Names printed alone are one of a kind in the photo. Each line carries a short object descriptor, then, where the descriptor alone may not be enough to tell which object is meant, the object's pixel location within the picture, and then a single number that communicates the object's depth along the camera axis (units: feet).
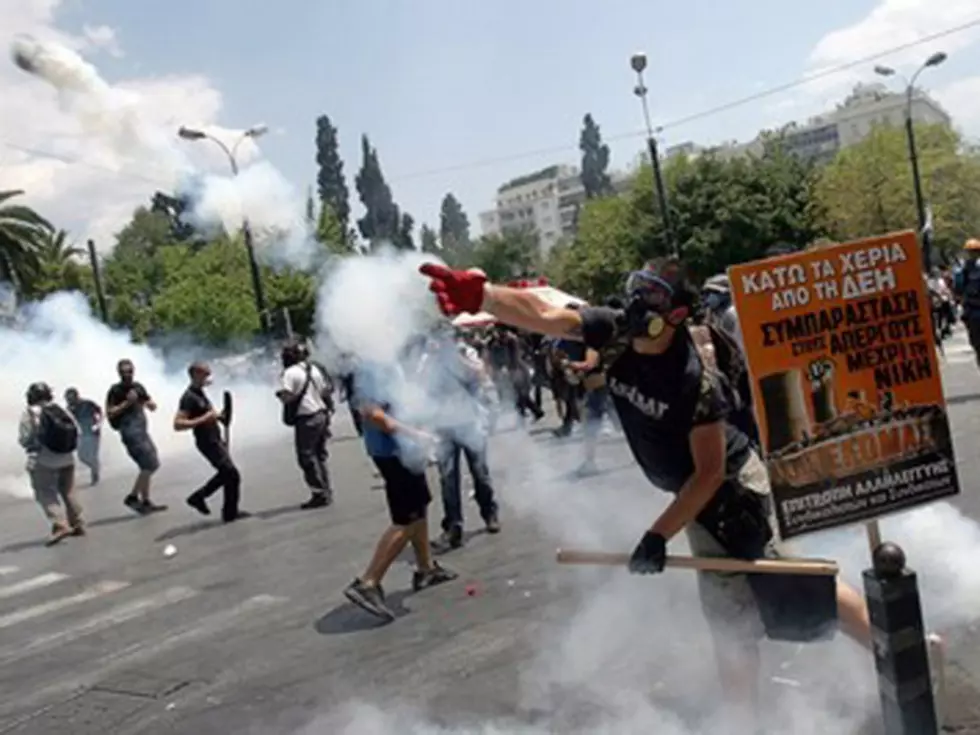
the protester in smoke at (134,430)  38.52
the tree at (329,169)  102.32
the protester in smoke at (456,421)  24.90
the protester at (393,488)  20.06
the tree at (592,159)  447.01
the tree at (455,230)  145.18
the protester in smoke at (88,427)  50.24
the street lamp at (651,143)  84.53
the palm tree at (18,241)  114.83
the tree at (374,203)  60.44
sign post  11.08
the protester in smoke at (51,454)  33.73
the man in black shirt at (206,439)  34.12
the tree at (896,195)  132.36
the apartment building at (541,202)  513.86
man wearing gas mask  11.20
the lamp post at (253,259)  47.81
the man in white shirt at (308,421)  34.86
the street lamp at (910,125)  99.14
